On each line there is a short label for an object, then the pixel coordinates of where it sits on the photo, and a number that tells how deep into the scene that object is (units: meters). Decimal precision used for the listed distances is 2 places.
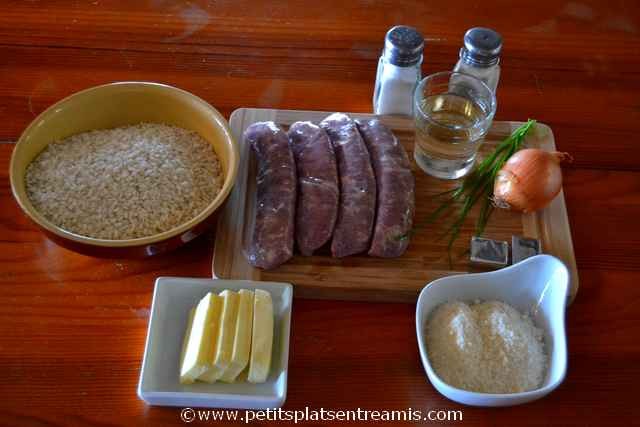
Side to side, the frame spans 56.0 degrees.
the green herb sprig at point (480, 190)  1.43
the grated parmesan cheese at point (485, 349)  1.14
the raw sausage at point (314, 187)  1.33
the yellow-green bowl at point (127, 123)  1.21
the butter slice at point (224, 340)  1.10
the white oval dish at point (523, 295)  1.16
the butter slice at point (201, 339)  1.10
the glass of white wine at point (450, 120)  1.42
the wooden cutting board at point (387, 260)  1.31
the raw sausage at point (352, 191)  1.33
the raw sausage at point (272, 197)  1.31
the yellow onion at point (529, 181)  1.39
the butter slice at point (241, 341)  1.11
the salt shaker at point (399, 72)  1.49
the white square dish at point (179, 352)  1.11
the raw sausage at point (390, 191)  1.33
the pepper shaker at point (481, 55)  1.50
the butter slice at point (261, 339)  1.12
